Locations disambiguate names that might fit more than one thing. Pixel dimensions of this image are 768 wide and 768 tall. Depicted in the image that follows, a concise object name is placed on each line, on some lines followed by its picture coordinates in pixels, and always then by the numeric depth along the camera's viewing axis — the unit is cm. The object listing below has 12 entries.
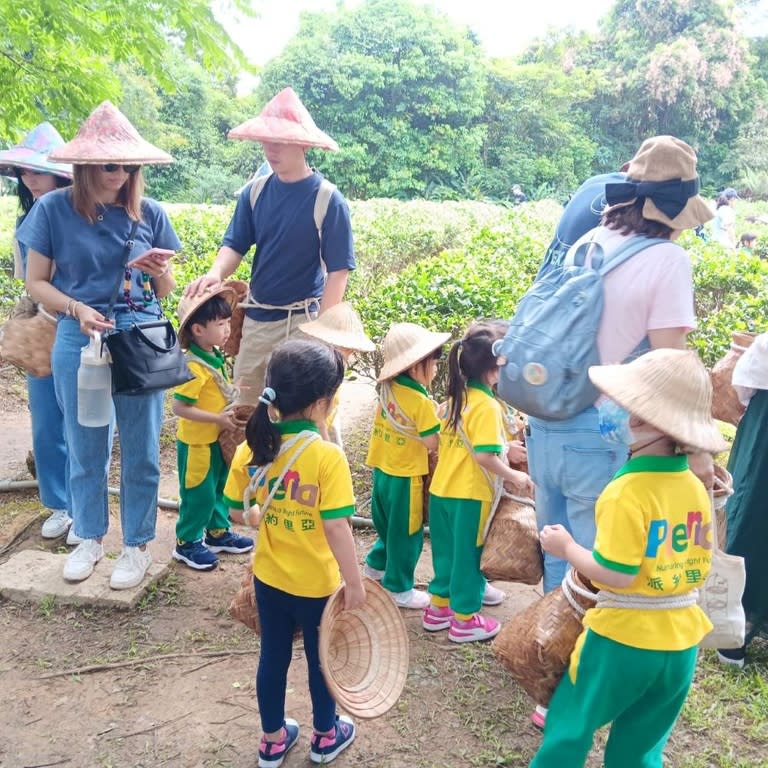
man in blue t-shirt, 357
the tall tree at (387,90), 2306
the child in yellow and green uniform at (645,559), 196
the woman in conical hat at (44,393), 389
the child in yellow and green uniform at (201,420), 371
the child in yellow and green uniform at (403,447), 340
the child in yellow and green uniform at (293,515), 235
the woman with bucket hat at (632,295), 235
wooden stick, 312
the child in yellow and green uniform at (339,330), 339
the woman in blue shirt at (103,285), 331
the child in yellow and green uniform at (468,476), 310
